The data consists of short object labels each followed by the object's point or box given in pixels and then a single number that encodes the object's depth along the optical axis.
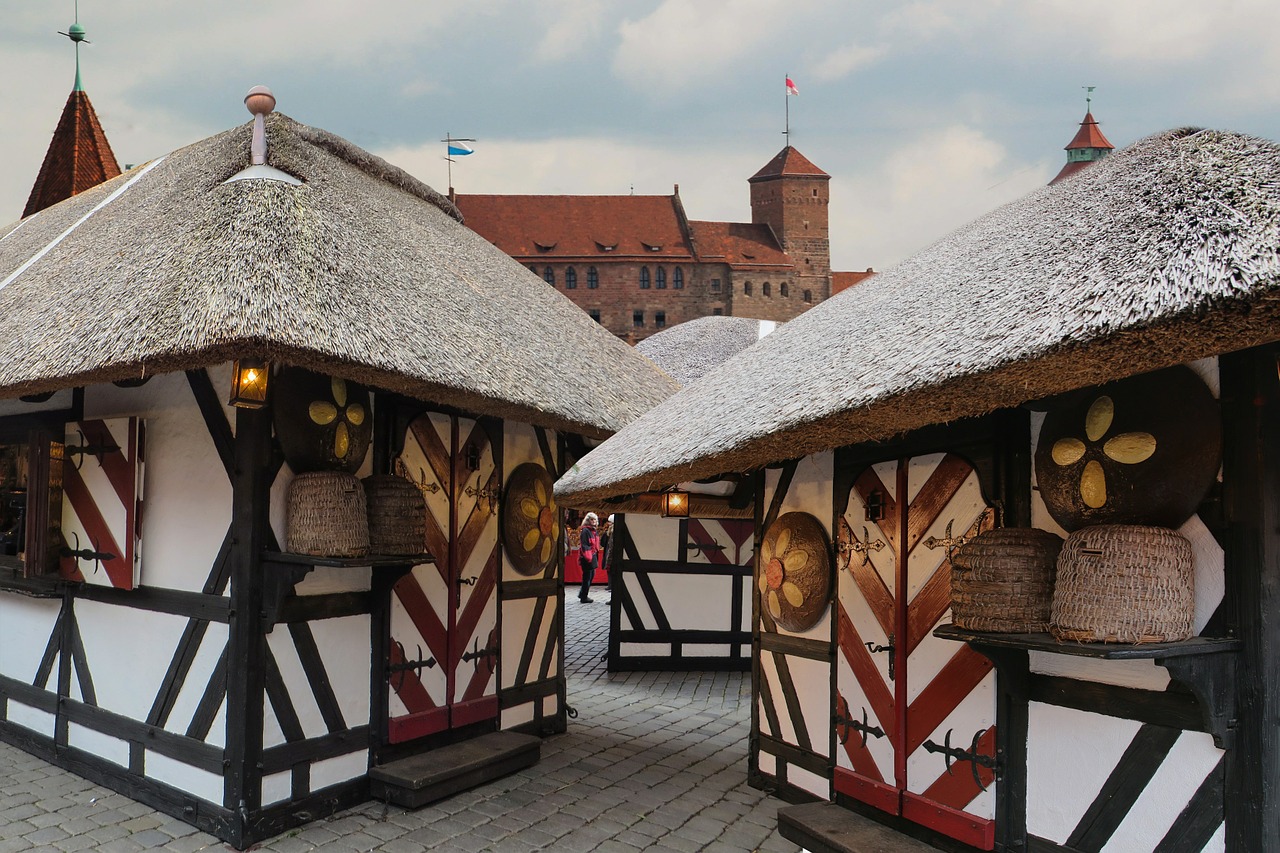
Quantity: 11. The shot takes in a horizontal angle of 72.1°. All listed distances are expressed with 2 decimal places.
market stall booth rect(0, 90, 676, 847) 4.38
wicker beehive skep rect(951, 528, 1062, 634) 3.13
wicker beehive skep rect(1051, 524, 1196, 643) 2.71
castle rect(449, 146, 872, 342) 47.22
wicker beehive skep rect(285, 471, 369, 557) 4.45
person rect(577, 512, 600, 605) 13.89
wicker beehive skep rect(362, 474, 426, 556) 4.80
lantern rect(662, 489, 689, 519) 5.88
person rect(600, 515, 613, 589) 16.28
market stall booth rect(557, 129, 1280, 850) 2.58
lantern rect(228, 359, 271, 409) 4.11
